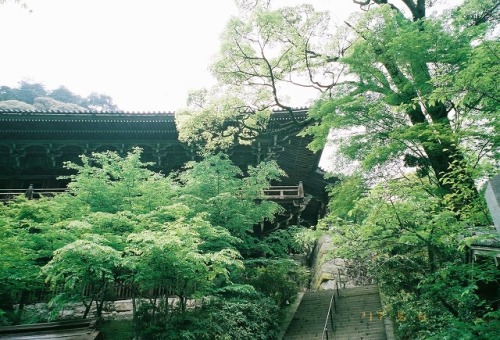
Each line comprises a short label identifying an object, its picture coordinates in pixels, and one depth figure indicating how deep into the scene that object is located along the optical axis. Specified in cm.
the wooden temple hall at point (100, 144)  1695
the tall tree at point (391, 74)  598
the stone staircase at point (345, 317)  1170
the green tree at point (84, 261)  694
